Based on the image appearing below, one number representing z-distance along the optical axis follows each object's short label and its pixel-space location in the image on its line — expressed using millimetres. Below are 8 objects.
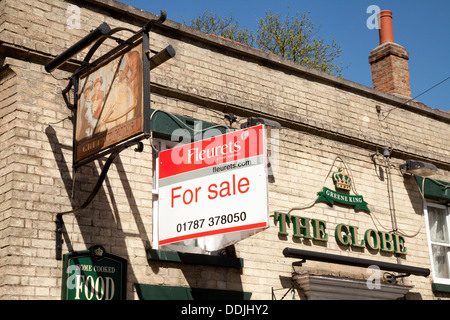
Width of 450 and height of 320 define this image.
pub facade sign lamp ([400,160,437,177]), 12609
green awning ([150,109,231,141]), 9789
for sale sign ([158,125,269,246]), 8430
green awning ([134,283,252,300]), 8938
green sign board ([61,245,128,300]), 8281
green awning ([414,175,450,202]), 12977
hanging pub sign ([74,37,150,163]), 7676
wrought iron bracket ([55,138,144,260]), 8141
